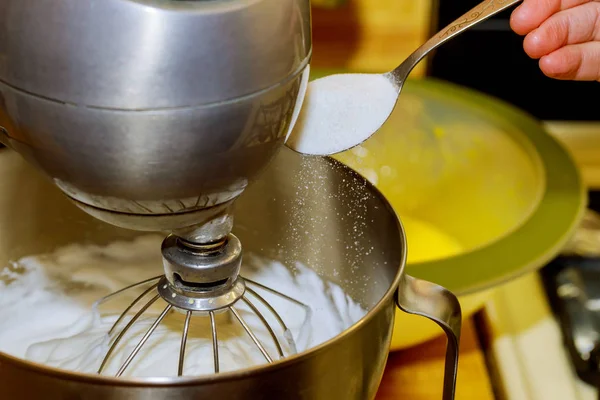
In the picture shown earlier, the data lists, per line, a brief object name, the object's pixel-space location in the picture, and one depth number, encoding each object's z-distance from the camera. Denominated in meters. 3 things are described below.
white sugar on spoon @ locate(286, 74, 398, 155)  0.66
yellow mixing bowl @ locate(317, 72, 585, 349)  1.01
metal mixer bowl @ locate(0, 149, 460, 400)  0.59
